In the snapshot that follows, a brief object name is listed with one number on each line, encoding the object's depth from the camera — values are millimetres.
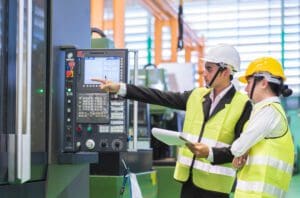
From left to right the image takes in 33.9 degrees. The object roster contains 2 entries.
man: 2814
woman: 2387
